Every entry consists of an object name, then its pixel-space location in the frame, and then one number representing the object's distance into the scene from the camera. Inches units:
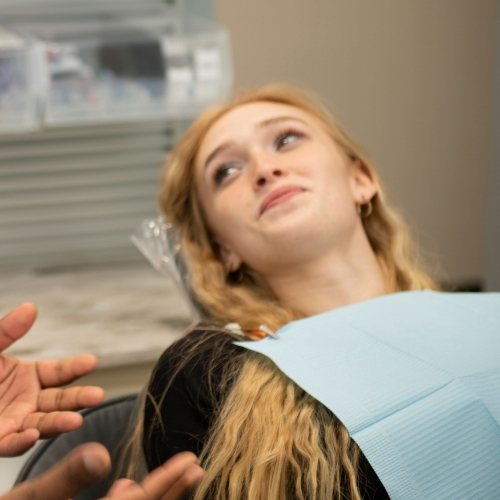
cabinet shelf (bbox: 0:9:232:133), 85.0
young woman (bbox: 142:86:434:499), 50.2
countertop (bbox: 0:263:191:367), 74.1
